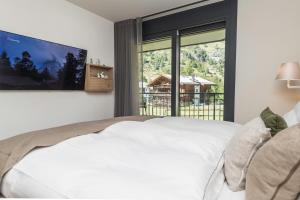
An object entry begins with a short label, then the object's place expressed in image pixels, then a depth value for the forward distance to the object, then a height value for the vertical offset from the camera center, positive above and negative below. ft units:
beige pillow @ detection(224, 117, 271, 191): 3.05 -0.95
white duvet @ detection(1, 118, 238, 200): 2.44 -1.09
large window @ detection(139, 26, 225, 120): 10.50 +0.89
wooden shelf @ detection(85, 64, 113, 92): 10.70 +0.50
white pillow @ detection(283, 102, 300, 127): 4.55 -0.64
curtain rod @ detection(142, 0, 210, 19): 9.90 +4.05
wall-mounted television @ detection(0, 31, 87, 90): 7.56 +1.00
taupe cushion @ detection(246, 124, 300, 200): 2.32 -0.93
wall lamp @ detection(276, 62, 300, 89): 6.75 +0.60
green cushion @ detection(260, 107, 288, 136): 3.63 -0.60
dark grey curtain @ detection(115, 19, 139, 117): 11.82 +1.20
